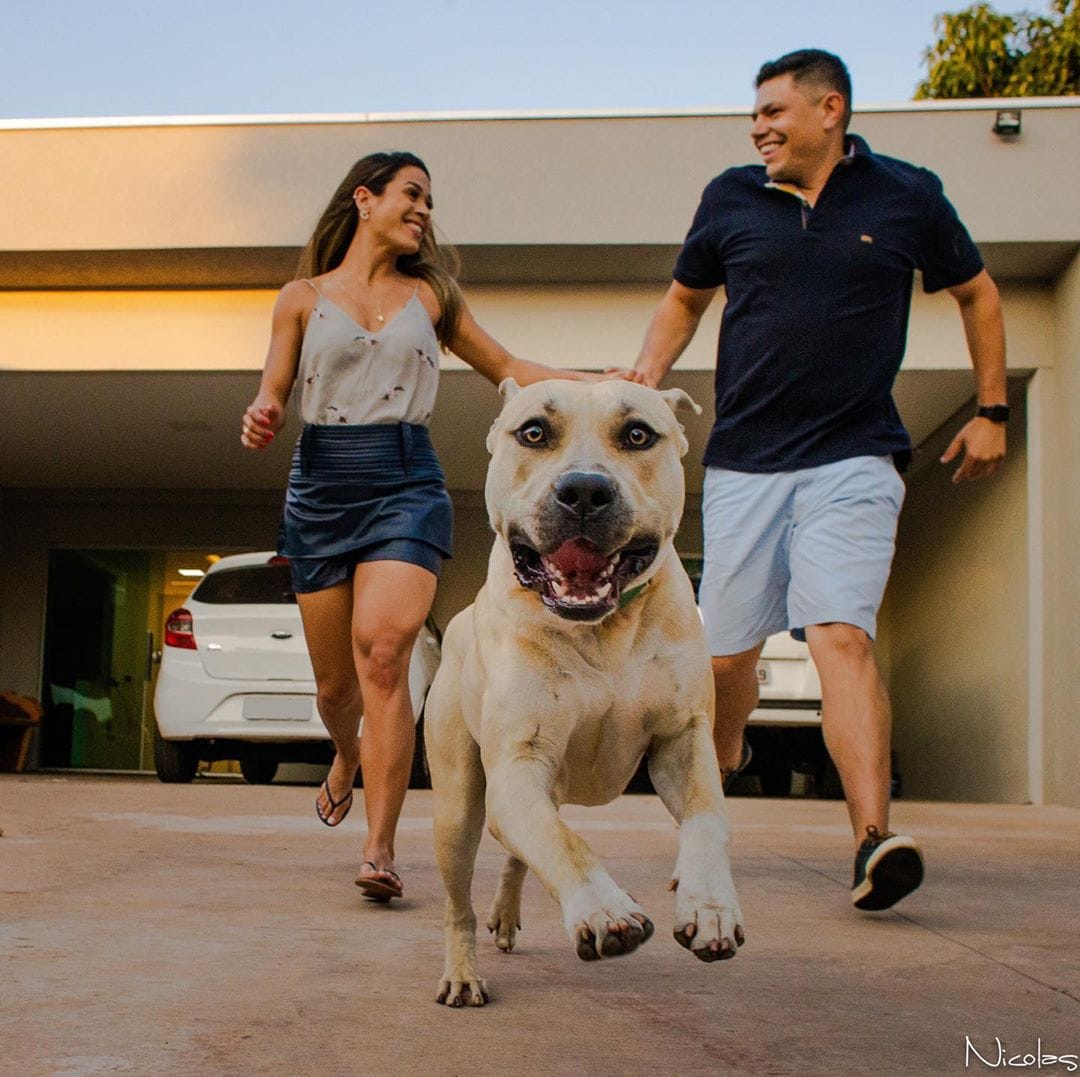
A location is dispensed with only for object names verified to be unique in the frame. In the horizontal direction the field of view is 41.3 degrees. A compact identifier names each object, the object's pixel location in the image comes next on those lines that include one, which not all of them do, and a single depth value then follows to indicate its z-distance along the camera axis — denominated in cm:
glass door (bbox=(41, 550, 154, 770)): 1719
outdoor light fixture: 982
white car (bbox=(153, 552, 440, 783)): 977
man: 401
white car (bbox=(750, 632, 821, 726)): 1076
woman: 412
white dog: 254
